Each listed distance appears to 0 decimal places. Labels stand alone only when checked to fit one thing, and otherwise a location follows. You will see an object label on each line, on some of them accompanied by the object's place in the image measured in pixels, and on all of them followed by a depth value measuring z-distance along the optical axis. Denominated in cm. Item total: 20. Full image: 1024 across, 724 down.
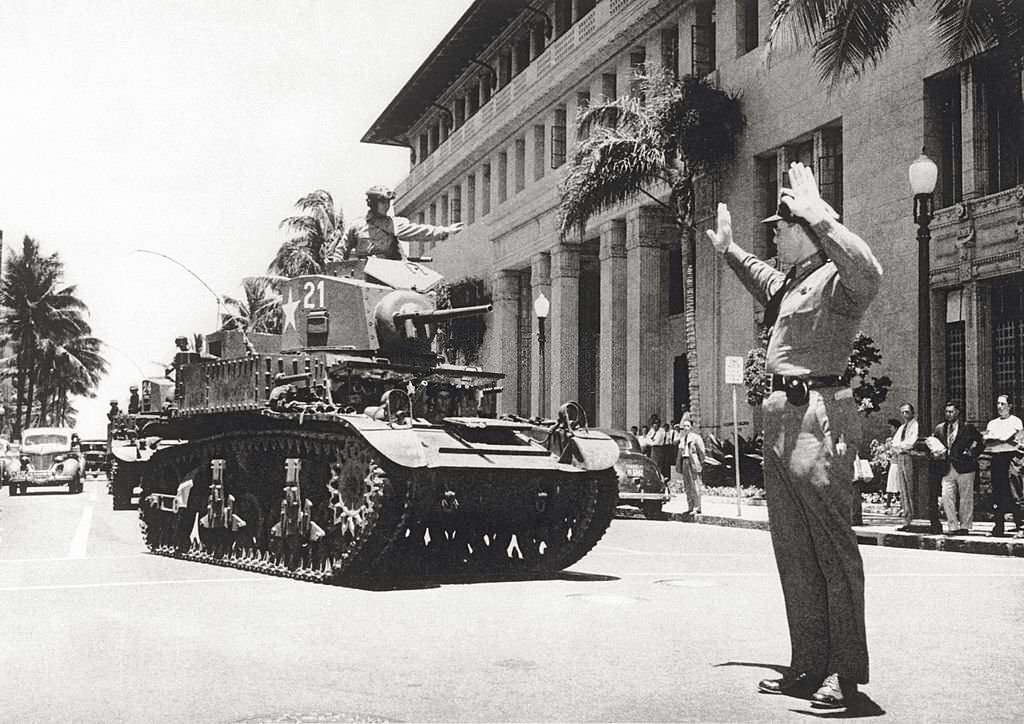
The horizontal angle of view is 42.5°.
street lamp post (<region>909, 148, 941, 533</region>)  1669
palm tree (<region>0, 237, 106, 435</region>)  6531
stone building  2206
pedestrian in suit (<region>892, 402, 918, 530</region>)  1772
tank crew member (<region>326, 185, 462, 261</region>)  1418
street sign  2200
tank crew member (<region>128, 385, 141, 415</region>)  2336
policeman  558
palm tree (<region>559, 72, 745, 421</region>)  2805
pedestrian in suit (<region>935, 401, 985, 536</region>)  1616
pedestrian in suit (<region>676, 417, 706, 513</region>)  2211
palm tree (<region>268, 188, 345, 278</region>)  5431
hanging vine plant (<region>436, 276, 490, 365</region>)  4495
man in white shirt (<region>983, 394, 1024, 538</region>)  1589
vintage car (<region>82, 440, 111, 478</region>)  5982
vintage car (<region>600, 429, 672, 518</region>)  2236
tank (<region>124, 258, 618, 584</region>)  1091
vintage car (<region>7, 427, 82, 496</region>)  3725
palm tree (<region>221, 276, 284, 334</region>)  5638
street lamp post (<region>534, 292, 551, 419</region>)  2738
